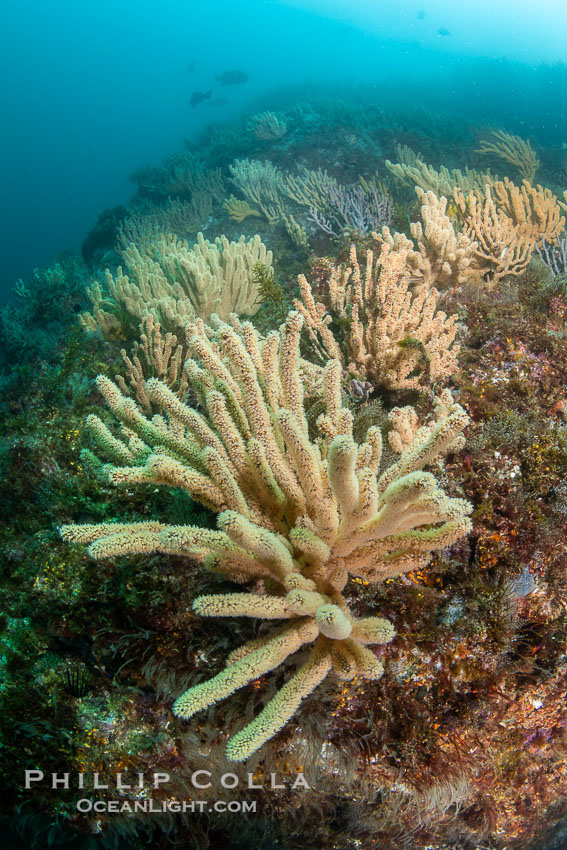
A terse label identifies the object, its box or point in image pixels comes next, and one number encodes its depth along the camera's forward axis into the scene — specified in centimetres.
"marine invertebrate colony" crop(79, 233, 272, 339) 415
